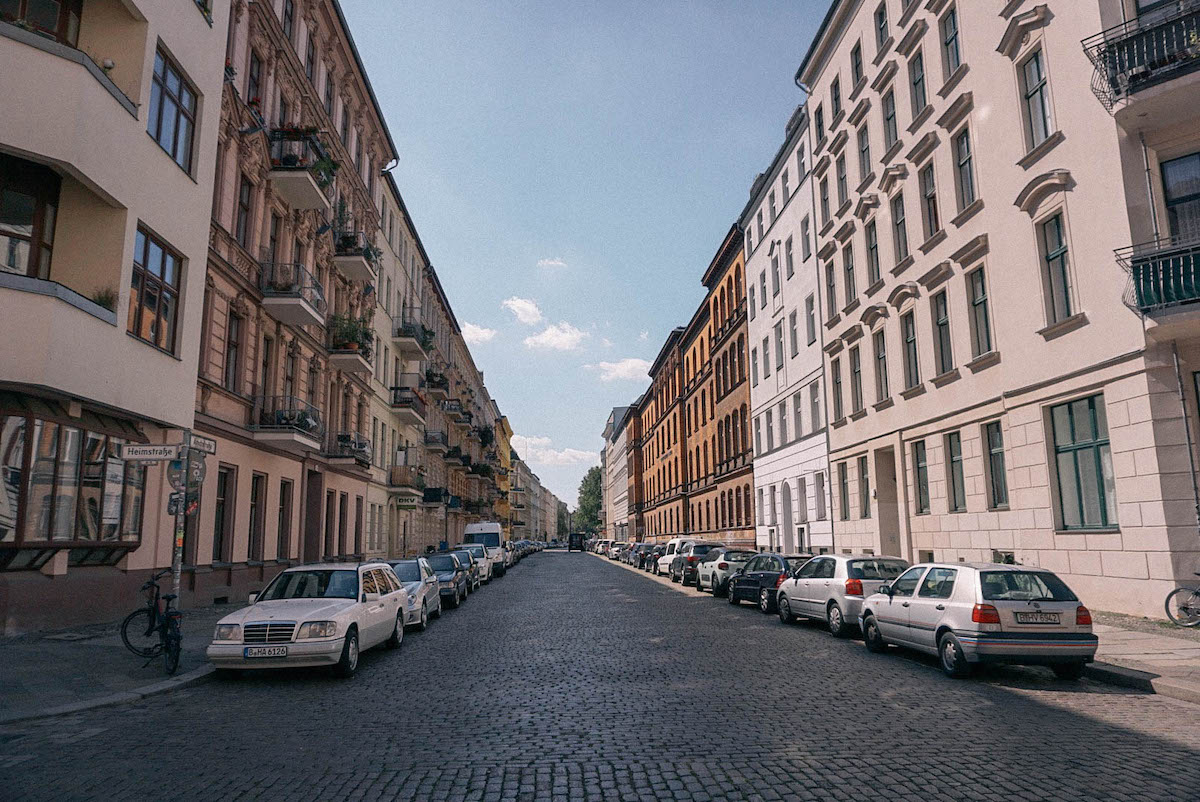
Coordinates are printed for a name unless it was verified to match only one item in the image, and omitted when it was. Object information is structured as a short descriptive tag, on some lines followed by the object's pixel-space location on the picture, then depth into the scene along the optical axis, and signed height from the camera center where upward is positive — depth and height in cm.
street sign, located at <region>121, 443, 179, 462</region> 1138 +124
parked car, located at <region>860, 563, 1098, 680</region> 1002 -104
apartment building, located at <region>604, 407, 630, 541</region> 11600 +964
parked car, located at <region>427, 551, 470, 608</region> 2209 -95
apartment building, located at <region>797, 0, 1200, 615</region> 1416 +533
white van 4550 +34
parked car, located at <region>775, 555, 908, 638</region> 1446 -86
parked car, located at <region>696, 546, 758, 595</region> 2497 -89
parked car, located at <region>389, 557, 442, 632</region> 1612 -97
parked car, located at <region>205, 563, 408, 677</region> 1037 -102
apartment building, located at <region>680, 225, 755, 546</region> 4562 +788
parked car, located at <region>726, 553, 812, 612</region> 1959 -96
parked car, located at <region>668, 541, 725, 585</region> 3009 -85
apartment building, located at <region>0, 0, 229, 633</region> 1267 +446
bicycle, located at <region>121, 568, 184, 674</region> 1067 -108
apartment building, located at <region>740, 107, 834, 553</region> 3306 +785
